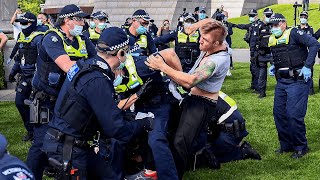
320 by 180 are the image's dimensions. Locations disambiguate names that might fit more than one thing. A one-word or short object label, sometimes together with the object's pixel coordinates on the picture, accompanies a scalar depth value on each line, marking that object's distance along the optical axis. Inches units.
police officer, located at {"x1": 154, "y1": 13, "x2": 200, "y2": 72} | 508.7
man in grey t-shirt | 244.8
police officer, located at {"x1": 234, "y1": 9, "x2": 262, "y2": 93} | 612.4
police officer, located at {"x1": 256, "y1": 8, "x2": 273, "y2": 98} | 571.8
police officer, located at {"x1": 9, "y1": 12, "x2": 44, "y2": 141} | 385.7
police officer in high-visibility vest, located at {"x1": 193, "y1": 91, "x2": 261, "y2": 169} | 312.2
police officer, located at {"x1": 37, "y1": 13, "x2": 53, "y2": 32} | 492.1
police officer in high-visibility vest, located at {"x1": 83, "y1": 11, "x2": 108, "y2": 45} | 514.9
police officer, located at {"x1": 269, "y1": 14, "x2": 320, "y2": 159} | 337.1
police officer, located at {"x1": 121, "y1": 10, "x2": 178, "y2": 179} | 263.4
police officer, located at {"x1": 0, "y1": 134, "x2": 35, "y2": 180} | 122.1
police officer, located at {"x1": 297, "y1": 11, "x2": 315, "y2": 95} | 598.2
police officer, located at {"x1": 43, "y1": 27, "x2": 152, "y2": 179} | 192.7
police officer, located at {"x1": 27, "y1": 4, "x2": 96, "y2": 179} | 263.0
